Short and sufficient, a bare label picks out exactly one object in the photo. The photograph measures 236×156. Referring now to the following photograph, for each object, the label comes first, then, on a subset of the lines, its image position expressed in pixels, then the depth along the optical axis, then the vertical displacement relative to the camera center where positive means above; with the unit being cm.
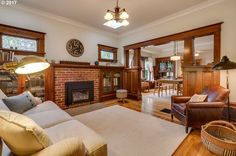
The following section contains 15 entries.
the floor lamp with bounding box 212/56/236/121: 189 +21
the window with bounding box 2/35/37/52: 254 +86
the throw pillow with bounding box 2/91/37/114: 164 -45
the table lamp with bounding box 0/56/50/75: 103 +12
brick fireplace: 305 -11
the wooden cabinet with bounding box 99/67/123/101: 401 -22
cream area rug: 153 -107
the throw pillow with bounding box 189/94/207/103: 213 -47
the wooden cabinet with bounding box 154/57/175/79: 734 +61
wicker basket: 126 -87
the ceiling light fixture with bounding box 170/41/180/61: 490 +163
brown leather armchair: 184 -63
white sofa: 96 -63
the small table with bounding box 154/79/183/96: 435 -23
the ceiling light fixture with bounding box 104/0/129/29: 202 +119
